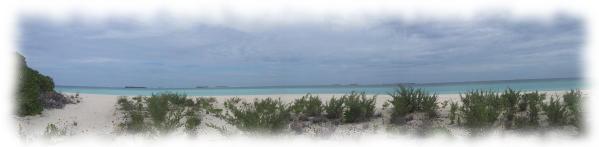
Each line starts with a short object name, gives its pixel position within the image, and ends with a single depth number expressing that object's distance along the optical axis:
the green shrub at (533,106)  8.83
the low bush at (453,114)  9.38
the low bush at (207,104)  11.52
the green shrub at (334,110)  10.74
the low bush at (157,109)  10.41
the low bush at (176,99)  13.48
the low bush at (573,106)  8.66
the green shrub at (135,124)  9.62
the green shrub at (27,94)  11.07
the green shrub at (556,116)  8.91
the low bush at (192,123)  9.34
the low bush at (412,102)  10.30
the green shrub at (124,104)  12.27
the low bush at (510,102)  9.54
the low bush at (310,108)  10.88
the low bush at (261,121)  8.62
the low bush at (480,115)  8.47
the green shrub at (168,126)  9.12
